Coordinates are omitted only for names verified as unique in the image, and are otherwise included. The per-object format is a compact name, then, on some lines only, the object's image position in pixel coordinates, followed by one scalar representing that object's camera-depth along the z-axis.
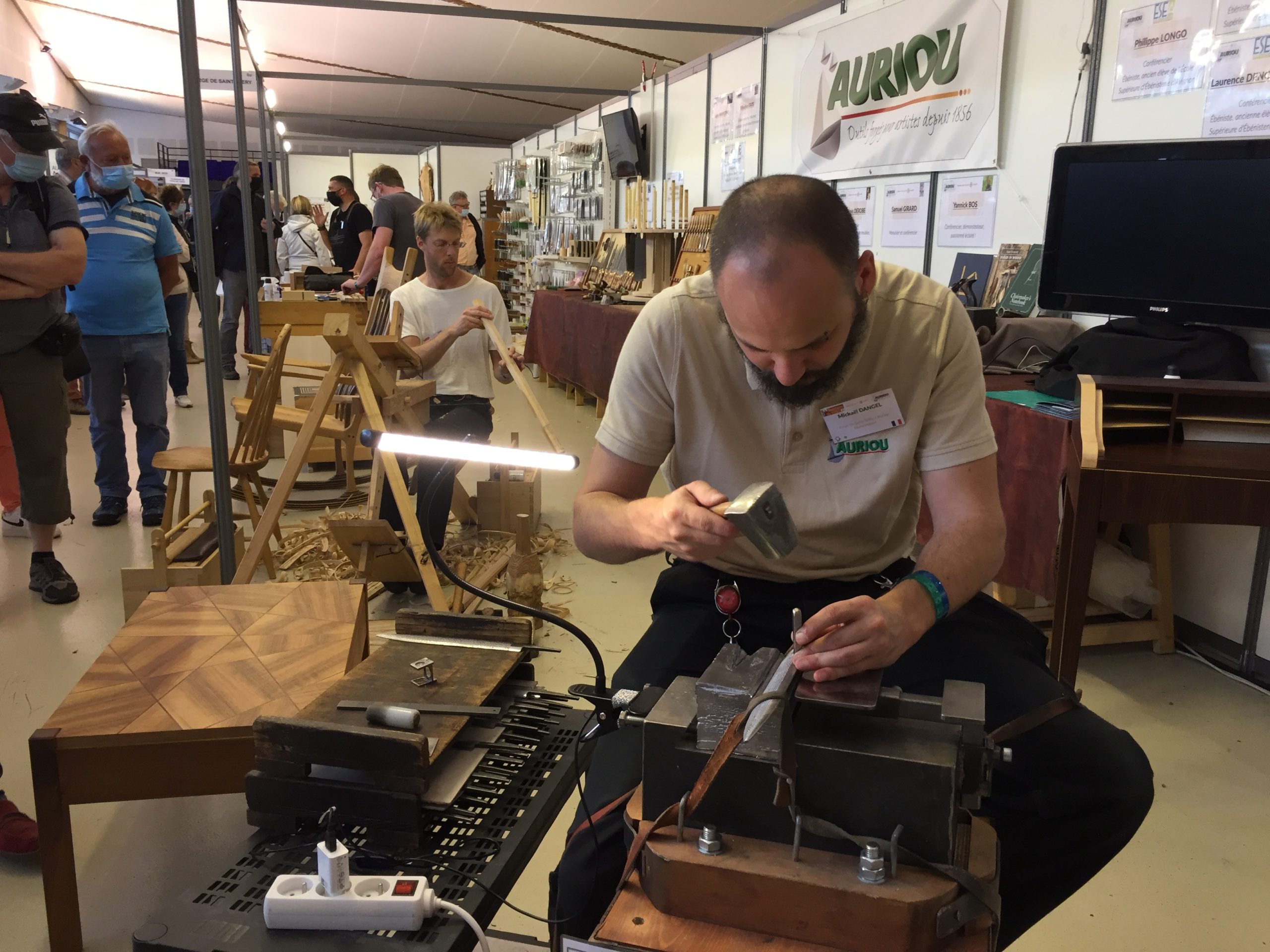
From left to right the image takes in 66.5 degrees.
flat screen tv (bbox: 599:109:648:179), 8.56
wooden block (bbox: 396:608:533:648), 1.37
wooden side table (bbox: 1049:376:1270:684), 2.31
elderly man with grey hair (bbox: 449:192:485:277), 5.00
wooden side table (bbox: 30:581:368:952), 1.56
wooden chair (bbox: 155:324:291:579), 3.53
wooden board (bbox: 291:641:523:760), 1.11
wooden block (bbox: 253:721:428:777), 0.99
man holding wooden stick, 3.68
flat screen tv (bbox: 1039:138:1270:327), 2.69
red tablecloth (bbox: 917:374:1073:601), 2.78
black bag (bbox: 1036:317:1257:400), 2.75
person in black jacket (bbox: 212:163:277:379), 7.61
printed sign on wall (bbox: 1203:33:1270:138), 2.75
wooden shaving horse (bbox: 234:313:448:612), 2.76
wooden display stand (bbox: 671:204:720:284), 6.41
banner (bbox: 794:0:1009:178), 4.03
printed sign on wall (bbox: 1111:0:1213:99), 2.95
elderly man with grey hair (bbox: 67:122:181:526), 3.92
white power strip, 0.86
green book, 3.63
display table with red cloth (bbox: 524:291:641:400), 6.28
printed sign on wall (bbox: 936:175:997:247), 4.05
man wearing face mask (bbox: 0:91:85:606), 2.90
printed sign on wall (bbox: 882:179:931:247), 4.54
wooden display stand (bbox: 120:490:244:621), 2.88
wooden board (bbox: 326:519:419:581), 3.10
